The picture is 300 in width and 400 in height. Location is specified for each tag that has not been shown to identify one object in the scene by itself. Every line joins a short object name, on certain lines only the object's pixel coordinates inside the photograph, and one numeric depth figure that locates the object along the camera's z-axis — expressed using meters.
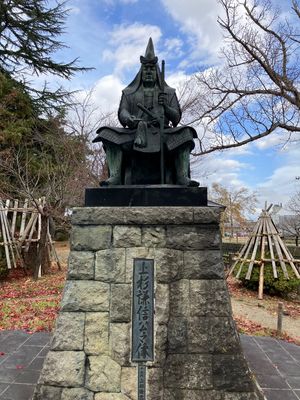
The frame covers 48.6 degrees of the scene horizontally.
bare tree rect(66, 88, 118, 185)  13.34
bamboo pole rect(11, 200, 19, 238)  9.99
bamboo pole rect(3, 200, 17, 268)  9.69
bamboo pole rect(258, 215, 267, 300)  8.70
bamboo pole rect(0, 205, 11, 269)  9.39
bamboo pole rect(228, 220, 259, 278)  9.41
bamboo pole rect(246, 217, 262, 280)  9.03
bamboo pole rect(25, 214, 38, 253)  10.35
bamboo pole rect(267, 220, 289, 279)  8.68
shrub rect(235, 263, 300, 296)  8.62
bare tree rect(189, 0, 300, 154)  12.09
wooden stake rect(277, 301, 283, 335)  5.80
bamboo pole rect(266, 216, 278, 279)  8.70
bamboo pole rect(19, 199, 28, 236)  10.37
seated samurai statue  3.21
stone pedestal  2.67
